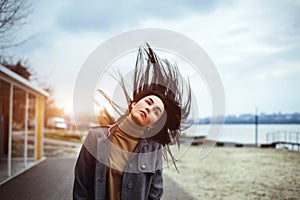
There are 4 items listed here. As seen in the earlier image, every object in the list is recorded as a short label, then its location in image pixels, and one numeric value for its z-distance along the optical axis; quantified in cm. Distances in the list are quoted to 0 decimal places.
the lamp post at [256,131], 1132
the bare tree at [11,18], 509
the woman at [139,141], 135
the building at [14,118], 626
